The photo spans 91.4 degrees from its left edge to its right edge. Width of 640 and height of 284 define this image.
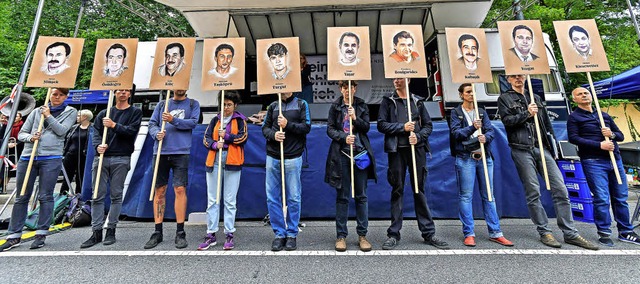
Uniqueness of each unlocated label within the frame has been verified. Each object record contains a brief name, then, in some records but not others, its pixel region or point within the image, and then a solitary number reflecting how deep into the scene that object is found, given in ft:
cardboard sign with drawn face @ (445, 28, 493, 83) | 12.64
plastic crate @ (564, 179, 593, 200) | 12.84
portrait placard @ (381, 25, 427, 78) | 12.62
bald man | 12.04
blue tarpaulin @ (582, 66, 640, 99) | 20.49
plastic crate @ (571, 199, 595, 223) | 12.64
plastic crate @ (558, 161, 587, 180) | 13.09
